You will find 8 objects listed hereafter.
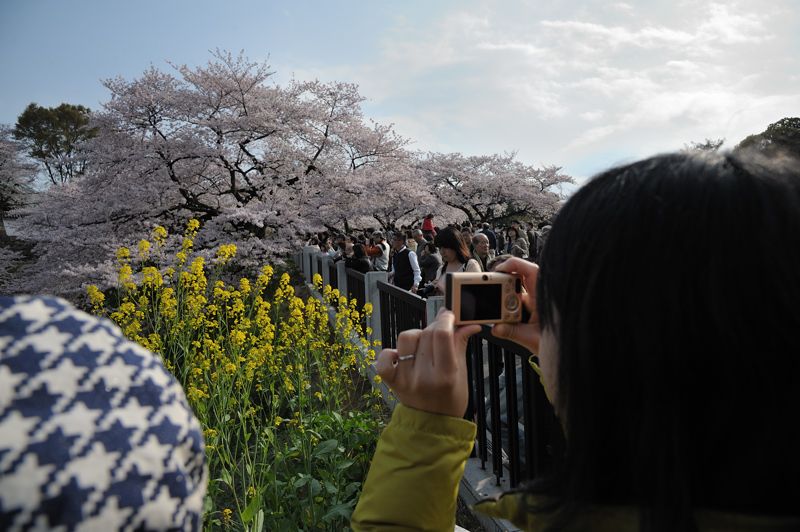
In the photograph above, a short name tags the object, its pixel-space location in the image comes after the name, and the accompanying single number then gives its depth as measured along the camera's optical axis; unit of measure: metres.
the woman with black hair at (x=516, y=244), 10.27
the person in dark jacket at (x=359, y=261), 7.94
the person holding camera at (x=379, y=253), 10.00
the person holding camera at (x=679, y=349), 0.54
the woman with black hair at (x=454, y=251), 5.26
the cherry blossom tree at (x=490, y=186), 32.56
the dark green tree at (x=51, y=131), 30.47
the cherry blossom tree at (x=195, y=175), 12.26
